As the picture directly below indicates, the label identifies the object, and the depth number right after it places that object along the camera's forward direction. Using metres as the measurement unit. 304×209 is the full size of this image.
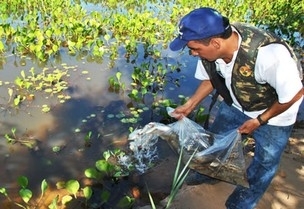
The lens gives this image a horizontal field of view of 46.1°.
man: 1.80
